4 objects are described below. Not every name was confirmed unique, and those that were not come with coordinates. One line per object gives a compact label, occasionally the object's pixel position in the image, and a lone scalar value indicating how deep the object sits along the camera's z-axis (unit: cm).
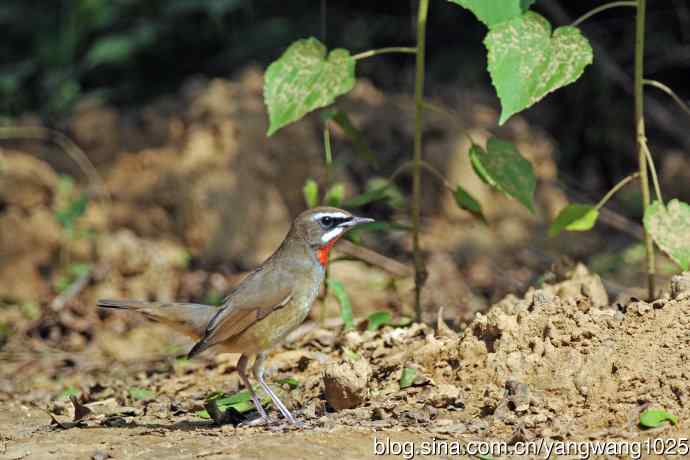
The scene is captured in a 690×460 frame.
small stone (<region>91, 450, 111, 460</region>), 892
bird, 1059
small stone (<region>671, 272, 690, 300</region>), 1032
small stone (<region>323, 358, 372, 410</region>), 1023
